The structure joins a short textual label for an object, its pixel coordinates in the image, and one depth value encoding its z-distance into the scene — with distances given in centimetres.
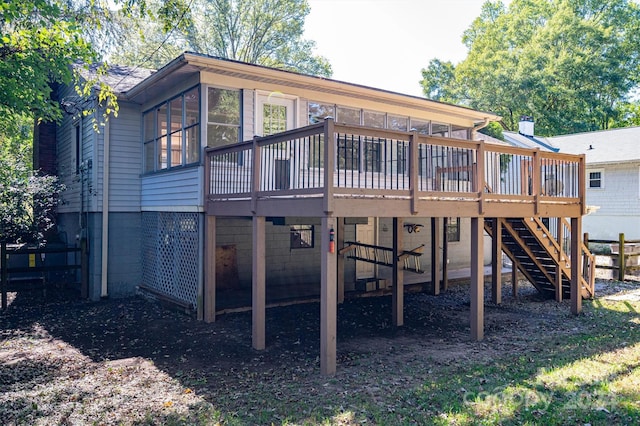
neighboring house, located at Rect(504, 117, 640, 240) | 1956
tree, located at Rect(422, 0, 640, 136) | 3170
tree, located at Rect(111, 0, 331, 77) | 3155
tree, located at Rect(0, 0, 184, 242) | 841
